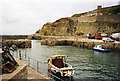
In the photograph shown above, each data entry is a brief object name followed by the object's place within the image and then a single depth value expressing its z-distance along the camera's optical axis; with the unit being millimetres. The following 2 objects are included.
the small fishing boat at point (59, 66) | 11406
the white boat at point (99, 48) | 30248
